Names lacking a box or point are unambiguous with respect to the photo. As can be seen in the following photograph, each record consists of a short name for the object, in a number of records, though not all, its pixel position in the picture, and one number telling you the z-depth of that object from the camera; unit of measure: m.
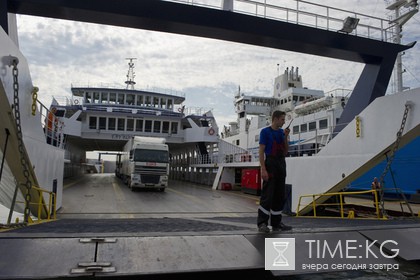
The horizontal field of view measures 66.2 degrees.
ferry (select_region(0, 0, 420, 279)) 3.14
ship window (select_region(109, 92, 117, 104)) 33.66
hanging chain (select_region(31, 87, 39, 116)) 6.30
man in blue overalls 4.43
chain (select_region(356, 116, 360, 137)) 7.72
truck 19.91
